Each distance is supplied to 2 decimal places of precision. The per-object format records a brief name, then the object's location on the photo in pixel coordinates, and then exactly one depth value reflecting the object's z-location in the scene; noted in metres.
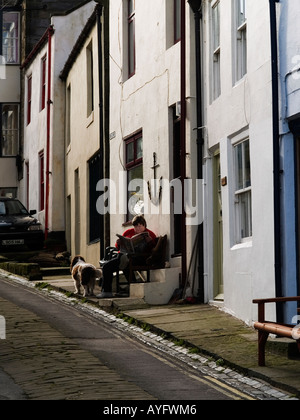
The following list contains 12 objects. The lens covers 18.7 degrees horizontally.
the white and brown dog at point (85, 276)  16.23
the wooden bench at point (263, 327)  9.42
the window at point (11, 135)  34.09
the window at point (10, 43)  33.69
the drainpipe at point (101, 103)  21.17
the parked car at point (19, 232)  25.09
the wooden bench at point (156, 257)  16.20
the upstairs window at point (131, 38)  19.23
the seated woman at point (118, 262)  15.95
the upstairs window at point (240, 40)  13.36
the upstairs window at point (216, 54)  14.66
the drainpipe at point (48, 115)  27.83
